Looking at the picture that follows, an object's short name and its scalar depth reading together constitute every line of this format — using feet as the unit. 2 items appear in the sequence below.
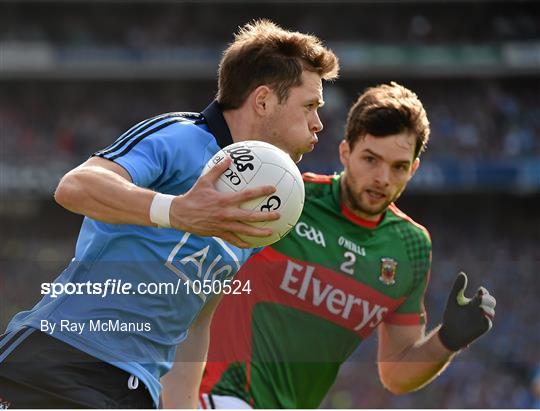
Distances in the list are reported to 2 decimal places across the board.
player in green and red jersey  36.32
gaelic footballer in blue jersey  21.68
